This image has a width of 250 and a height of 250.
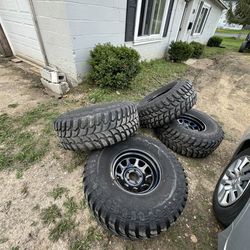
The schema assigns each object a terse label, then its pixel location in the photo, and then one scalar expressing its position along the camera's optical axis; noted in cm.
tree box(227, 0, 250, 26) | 2339
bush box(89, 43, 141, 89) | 386
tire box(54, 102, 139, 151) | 177
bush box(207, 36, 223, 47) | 1574
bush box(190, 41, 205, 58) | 933
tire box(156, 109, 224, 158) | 239
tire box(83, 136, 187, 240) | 137
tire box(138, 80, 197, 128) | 237
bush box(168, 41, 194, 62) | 764
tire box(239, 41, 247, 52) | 1355
